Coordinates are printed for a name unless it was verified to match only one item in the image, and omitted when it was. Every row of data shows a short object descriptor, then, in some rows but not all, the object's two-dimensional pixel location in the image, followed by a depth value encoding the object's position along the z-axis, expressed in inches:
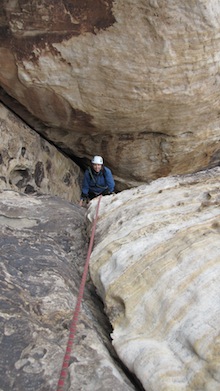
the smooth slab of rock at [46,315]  99.5
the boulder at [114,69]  246.7
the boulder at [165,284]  95.7
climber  288.0
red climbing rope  92.7
